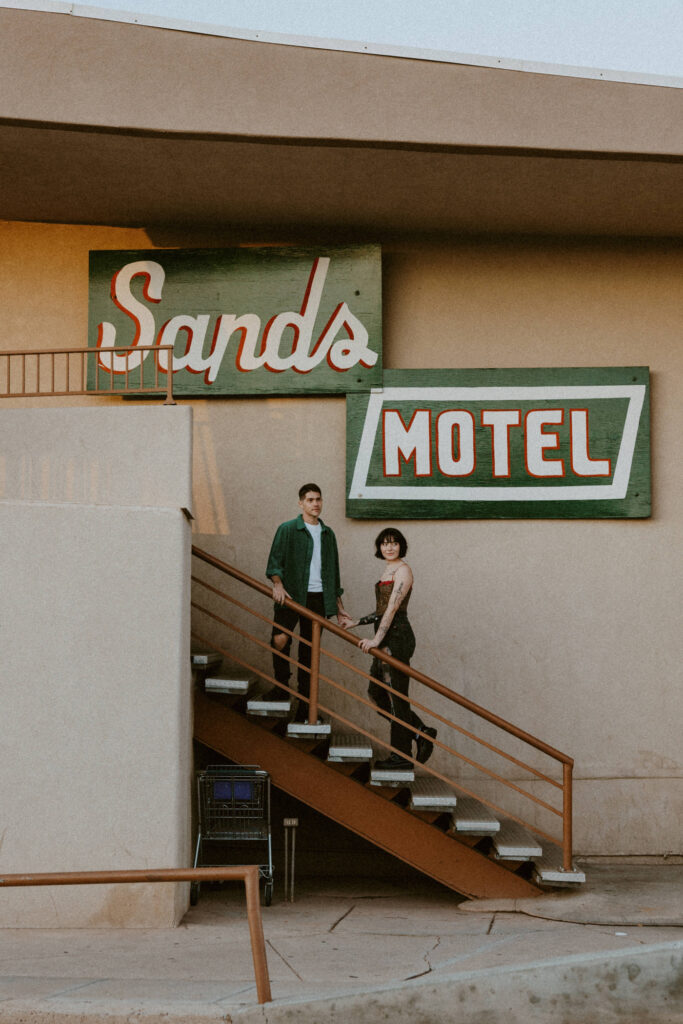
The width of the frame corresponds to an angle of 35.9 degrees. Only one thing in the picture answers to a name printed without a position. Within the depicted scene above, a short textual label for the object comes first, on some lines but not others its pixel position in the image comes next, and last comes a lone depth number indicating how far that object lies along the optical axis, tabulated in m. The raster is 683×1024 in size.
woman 8.66
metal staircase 8.45
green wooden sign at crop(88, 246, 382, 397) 10.56
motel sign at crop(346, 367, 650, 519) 10.48
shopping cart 8.58
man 9.01
